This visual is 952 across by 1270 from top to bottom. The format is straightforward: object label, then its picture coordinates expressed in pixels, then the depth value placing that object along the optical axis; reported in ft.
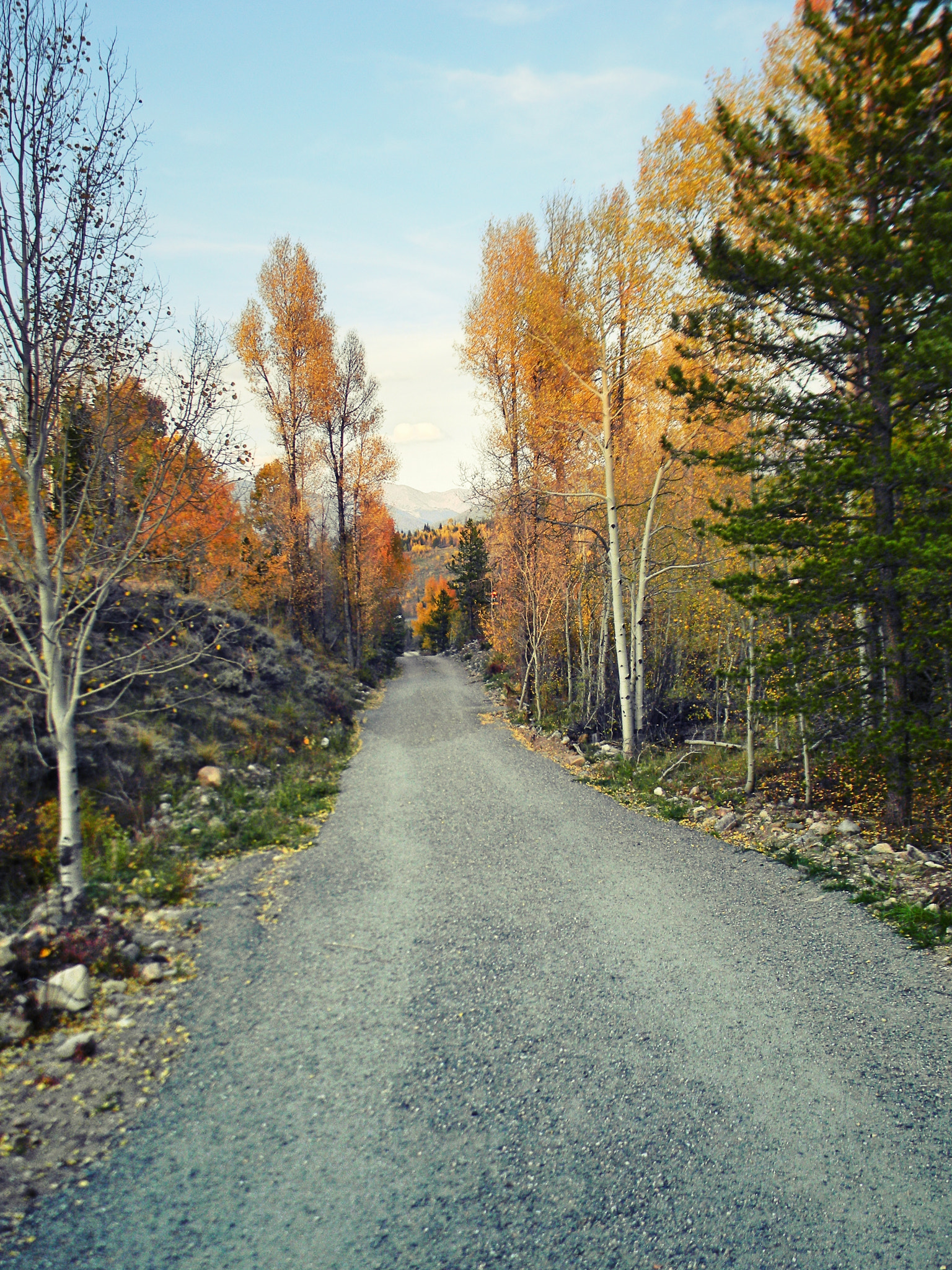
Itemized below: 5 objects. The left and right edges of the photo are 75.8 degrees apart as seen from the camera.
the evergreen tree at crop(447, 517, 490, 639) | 133.90
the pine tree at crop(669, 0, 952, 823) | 19.01
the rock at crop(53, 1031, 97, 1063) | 13.42
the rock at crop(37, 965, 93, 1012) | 14.83
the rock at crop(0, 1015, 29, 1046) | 13.73
